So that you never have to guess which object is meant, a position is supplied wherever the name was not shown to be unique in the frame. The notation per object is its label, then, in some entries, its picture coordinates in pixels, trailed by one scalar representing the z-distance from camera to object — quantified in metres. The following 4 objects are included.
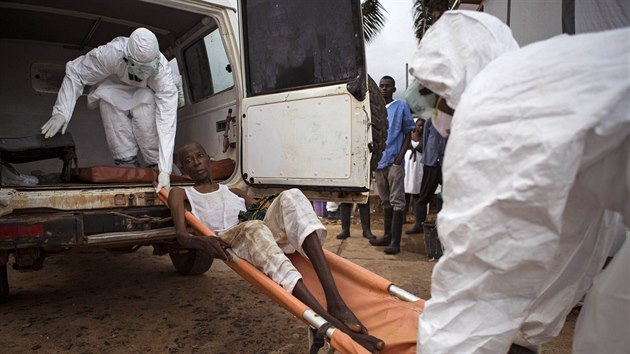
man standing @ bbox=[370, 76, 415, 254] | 4.64
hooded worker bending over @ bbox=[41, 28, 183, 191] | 3.26
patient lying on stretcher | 2.02
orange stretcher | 1.72
